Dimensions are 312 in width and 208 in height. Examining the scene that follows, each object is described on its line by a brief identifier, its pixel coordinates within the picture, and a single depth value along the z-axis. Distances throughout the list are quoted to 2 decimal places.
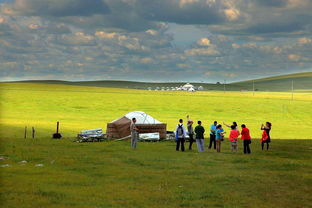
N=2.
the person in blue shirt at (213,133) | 35.34
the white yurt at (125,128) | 46.88
